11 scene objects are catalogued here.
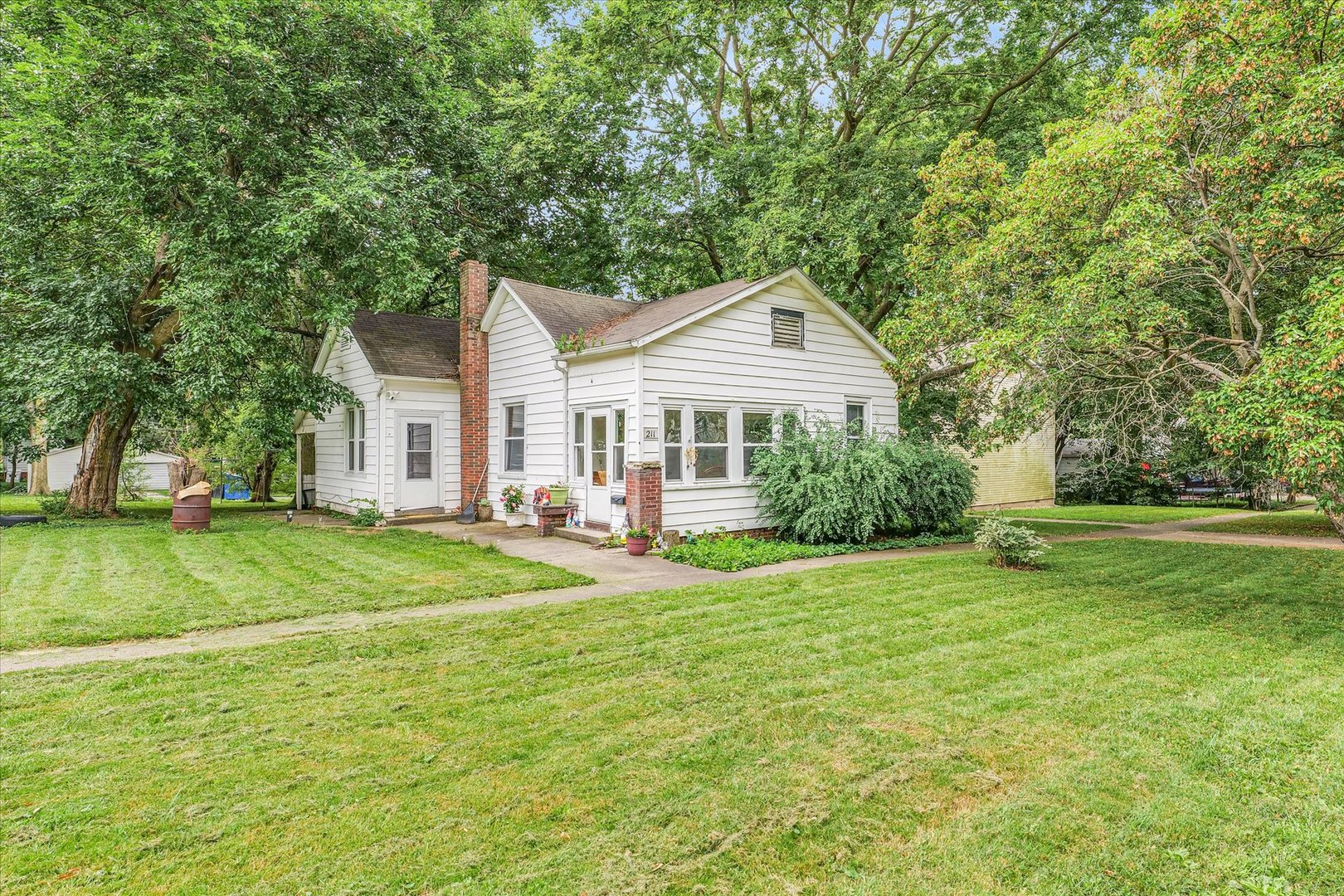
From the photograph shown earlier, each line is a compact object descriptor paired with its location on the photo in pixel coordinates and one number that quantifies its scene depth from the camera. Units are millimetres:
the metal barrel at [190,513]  12539
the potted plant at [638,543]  10367
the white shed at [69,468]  29328
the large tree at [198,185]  12016
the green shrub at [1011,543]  9328
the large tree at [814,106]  14984
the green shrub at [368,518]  14062
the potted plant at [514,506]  13555
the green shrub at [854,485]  11227
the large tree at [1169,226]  6523
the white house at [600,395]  11445
